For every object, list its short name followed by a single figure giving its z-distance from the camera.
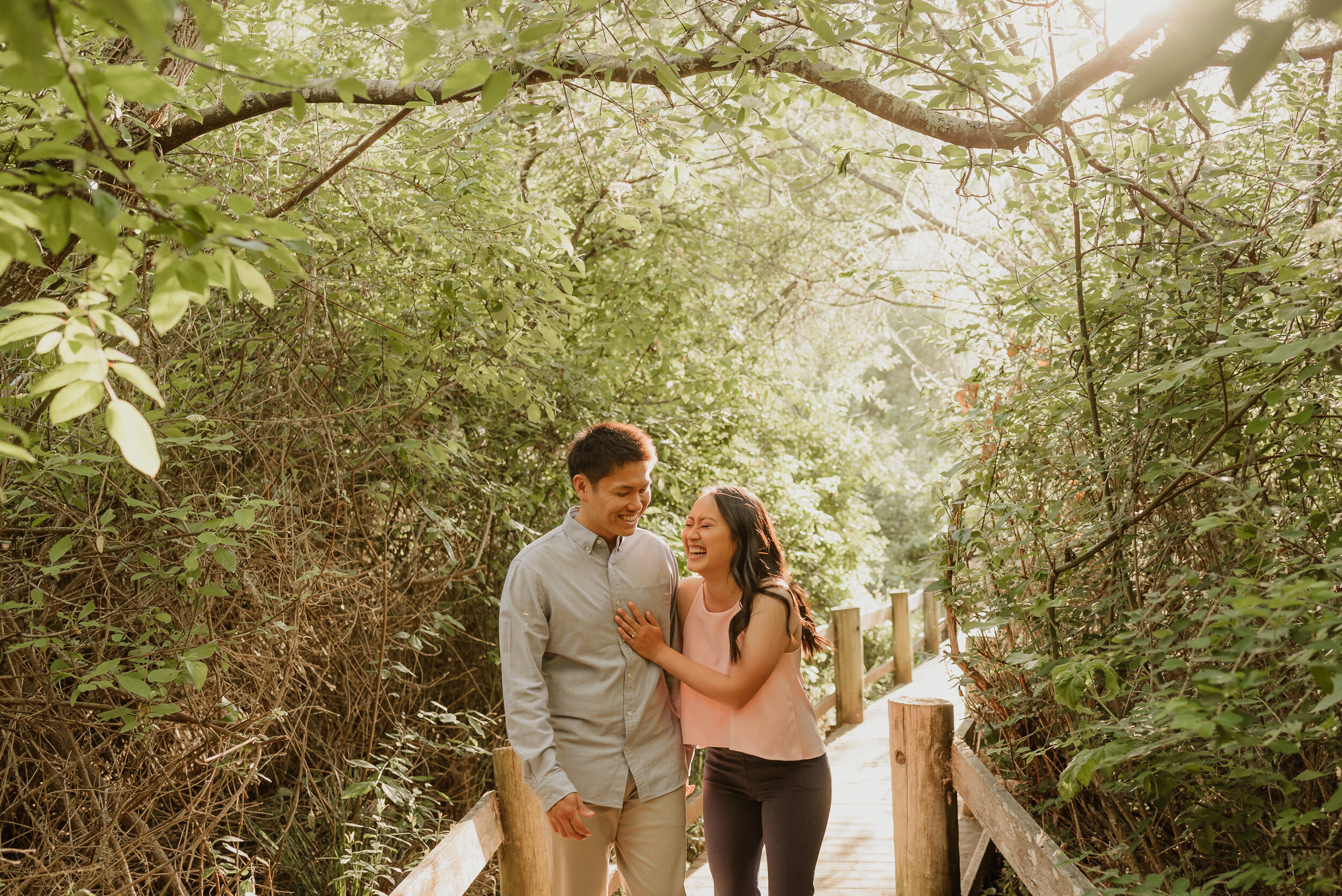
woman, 2.85
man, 2.68
